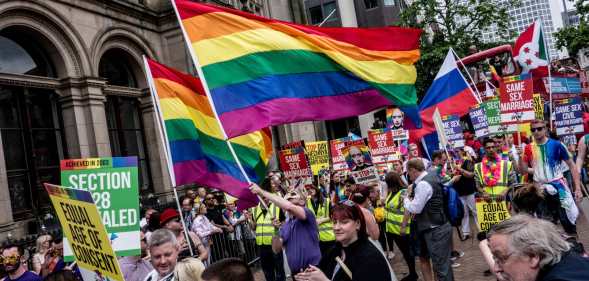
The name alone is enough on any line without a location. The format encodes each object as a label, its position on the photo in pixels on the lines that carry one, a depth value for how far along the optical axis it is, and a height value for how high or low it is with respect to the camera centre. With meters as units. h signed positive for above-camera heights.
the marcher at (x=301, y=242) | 5.64 -0.99
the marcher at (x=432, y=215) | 6.59 -1.10
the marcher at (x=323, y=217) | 7.93 -1.09
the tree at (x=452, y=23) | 32.00 +6.38
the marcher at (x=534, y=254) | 2.22 -0.62
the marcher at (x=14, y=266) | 5.57 -0.76
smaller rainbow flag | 6.19 +0.26
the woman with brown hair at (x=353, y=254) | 3.62 -0.82
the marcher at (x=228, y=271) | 2.71 -0.58
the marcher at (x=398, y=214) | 7.78 -1.20
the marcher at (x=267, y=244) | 8.22 -1.42
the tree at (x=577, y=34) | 29.06 +4.32
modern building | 31.95 +5.67
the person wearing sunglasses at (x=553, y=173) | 6.75 -0.85
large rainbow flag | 5.66 +0.97
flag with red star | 13.25 +1.74
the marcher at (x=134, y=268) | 5.27 -0.94
